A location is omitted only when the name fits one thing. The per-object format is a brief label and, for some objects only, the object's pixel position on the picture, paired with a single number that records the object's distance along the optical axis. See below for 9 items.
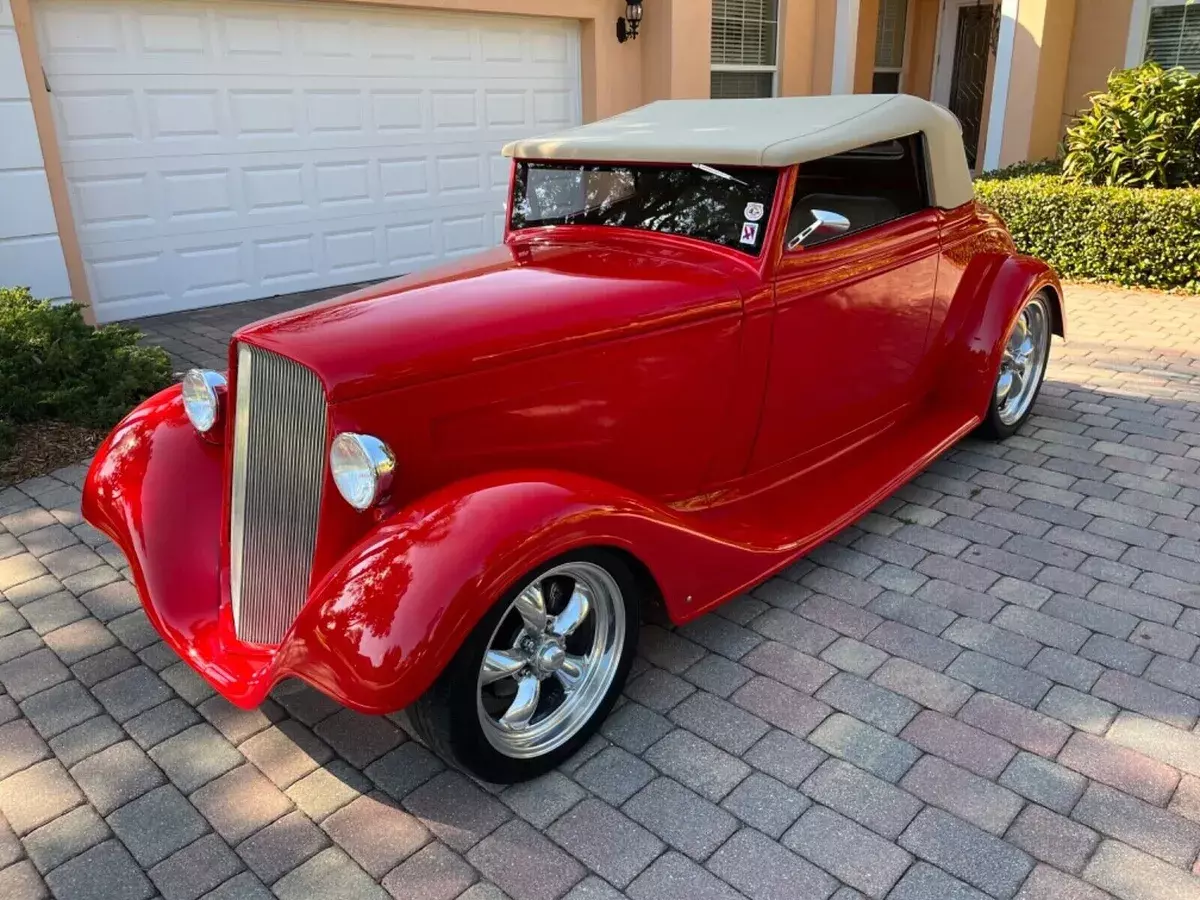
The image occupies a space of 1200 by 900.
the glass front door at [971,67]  12.05
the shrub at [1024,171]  9.43
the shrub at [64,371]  4.97
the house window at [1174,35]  9.81
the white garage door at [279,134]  6.80
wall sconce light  9.41
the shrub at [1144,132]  7.91
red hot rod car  2.33
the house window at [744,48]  10.68
